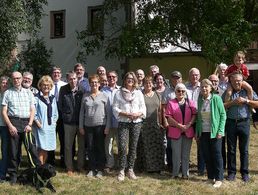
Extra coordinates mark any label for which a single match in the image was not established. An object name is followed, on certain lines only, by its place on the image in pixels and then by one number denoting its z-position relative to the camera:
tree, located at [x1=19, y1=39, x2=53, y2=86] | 22.33
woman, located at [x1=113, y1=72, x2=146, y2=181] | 7.94
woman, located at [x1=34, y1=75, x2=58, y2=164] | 7.92
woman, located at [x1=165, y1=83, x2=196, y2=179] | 7.96
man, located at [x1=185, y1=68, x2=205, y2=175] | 8.22
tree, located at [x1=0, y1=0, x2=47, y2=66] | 14.61
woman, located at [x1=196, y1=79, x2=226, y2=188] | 7.60
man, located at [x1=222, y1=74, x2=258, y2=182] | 7.76
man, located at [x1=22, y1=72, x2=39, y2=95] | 8.17
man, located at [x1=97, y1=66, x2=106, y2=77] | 8.77
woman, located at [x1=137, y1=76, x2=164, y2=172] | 8.42
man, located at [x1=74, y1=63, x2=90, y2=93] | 8.54
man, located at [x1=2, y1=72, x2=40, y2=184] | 7.50
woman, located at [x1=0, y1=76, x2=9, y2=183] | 7.61
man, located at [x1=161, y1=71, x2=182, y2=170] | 8.30
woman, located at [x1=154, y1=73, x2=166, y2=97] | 8.56
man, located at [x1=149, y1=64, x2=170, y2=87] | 8.85
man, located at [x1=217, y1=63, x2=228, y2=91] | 8.48
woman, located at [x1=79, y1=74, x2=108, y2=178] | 8.12
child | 7.81
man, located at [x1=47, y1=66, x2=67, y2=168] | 8.82
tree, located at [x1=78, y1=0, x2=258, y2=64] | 16.08
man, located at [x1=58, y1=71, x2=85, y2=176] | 8.31
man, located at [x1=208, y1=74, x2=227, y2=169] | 7.95
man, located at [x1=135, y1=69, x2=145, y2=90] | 8.71
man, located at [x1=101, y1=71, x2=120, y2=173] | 8.42
